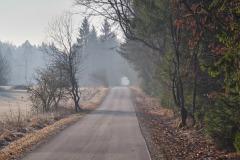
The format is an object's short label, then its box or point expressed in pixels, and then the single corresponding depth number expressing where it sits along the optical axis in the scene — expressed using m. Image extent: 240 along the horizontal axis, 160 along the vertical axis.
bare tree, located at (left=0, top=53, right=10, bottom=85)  81.24
